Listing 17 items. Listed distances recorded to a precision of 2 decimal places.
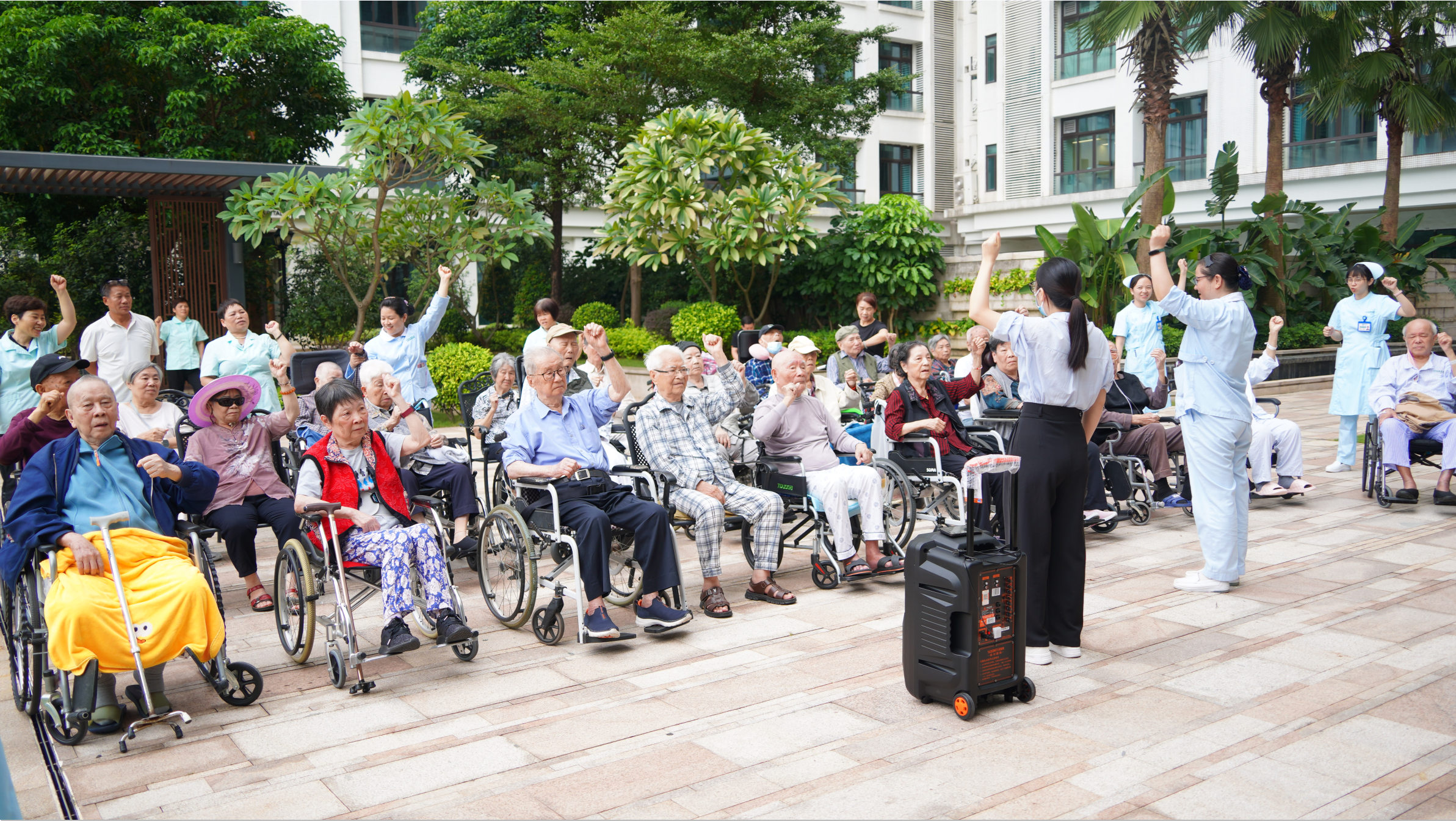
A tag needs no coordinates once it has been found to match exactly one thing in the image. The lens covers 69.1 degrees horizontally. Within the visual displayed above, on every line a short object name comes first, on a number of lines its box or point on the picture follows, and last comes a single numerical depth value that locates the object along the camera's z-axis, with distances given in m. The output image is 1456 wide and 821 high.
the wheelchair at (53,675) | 3.93
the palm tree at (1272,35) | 15.98
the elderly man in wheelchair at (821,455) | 5.82
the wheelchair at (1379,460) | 7.96
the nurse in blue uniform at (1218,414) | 5.50
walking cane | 3.87
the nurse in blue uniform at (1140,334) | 8.91
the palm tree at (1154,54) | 15.44
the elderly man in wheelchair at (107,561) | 3.88
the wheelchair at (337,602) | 4.43
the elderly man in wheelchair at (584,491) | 4.94
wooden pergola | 11.99
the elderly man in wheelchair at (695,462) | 5.66
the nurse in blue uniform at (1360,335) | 9.02
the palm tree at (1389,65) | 17.17
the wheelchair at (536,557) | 4.97
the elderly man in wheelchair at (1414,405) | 7.86
